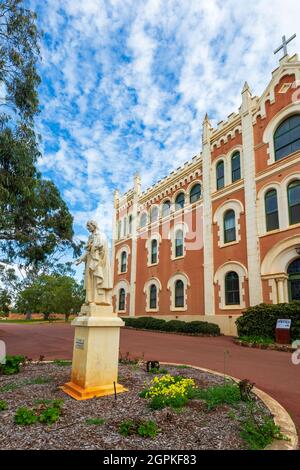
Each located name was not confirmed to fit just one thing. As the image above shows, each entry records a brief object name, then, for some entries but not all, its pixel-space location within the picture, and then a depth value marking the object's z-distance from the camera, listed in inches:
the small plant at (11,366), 266.2
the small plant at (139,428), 134.4
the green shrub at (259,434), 124.3
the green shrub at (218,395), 179.6
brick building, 586.2
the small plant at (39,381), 230.6
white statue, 236.4
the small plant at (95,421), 148.9
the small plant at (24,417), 146.4
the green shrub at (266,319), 458.7
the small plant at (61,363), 311.1
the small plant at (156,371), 265.7
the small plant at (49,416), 149.3
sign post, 450.9
